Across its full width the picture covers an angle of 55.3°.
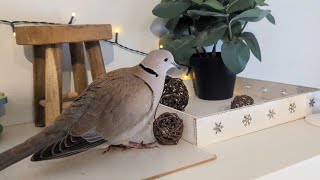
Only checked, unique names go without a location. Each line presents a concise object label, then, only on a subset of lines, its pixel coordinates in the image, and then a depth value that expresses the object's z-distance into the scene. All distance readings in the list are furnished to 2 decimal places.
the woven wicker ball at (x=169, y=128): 0.54
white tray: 0.56
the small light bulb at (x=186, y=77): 0.92
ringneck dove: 0.42
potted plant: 0.69
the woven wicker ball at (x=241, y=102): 0.65
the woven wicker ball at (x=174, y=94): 0.66
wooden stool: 0.59
